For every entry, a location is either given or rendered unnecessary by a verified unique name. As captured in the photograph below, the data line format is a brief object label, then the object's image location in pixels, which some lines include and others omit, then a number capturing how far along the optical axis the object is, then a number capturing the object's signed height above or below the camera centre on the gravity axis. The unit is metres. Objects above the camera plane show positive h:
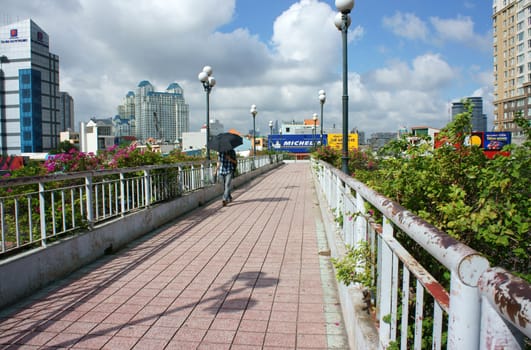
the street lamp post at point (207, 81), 14.95 +2.68
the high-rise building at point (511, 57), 90.00 +21.80
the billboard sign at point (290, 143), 51.53 +1.24
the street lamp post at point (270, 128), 41.47 +2.57
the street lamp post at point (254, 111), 28.25 +2.88
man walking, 11.32 -0.43
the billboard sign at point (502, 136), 50.15 +1.92
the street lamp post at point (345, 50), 8.80 +2.30
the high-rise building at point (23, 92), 106.88 +16.42
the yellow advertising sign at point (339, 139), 46.95 +1.64
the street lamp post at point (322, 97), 24.23 +3.27
